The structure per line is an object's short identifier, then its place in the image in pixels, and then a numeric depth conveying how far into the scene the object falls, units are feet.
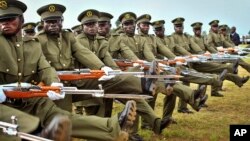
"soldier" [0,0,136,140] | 19.10
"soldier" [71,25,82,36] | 41.95
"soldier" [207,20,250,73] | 60.48
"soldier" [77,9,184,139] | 27.91
